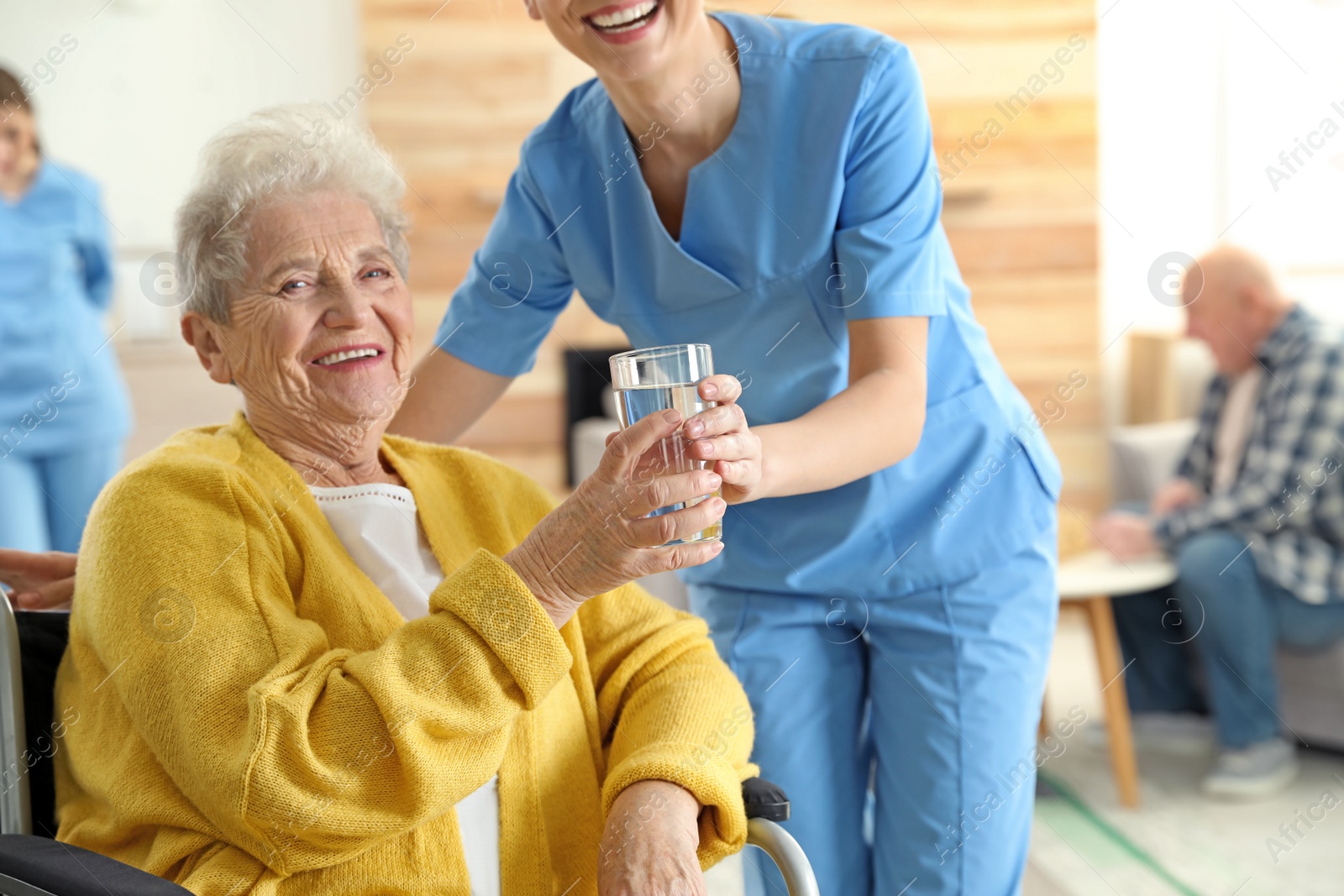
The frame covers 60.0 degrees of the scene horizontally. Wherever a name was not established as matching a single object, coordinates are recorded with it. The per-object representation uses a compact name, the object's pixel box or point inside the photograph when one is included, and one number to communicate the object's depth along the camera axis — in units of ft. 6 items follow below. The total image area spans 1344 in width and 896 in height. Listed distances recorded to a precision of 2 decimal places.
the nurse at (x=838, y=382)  3.83
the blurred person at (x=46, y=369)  9.09
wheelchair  3.09
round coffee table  8.73
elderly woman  2.97
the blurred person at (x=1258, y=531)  8.86
